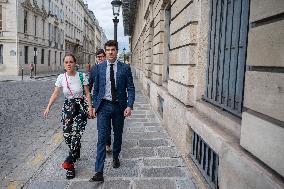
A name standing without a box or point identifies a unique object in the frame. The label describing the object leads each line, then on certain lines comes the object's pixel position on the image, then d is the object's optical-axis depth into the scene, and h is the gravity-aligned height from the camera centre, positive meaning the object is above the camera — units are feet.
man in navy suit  13.76 -1.04
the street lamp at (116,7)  38.65 +8.26
